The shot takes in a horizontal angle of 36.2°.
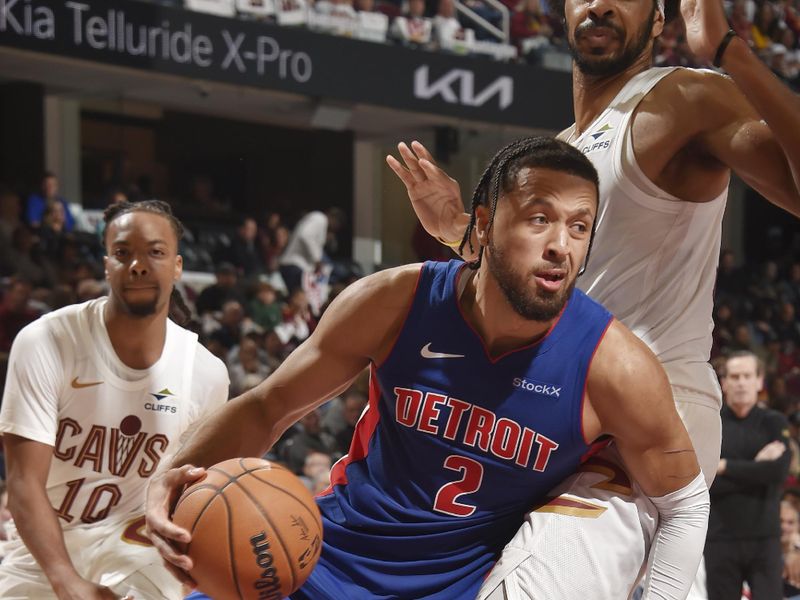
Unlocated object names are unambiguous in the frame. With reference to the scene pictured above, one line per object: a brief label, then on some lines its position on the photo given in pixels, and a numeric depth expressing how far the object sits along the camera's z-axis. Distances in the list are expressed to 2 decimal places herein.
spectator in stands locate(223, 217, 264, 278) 12.70
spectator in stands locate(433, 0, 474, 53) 14.25
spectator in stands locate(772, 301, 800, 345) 15.73
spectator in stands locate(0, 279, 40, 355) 9.27
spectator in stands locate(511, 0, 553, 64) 15.18
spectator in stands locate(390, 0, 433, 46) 13.91
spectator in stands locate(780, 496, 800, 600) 7.71
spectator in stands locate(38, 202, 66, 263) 10.77
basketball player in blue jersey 2.65
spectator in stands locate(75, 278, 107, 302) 9.10
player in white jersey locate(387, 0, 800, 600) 2.70
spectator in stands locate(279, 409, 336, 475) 8.50
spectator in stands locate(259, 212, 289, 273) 13.00
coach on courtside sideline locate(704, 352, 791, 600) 6.65
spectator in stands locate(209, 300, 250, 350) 10.40
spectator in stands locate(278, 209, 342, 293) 12.82
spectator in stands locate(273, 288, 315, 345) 11.45
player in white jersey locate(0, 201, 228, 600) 3.95
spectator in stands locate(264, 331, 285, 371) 10.41
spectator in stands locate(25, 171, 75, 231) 11.47
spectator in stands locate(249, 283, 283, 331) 11.35
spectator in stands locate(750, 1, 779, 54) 17.19
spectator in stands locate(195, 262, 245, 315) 11.12
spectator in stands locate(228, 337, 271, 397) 9.70
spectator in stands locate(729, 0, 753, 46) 16.64
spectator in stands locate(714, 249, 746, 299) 16.65
